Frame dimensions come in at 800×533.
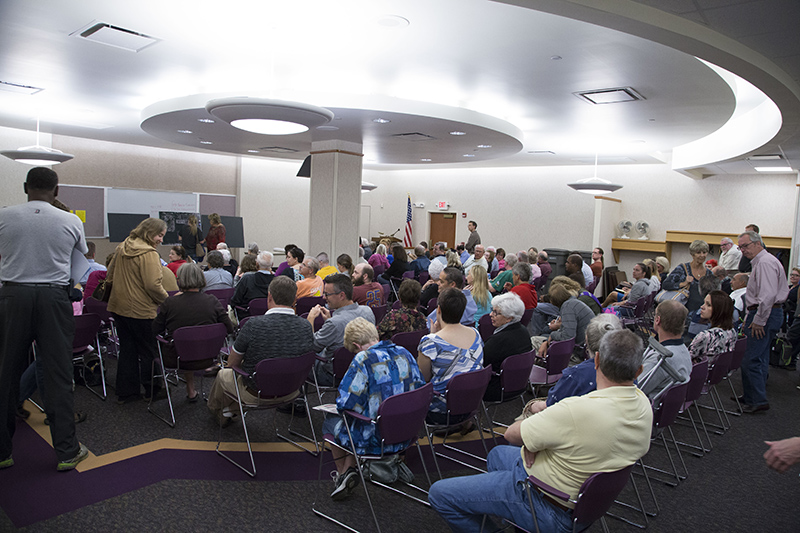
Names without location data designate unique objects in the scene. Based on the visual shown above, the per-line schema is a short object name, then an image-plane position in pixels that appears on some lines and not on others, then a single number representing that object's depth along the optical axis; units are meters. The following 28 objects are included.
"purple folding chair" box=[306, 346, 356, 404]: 3.99
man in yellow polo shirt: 2.17
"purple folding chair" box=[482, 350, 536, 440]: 3.94
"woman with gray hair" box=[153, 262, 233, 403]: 4.41
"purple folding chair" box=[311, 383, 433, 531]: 2.89
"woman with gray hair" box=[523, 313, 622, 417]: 3.11
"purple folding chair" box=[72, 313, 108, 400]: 4.52
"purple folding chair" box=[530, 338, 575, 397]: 4.56
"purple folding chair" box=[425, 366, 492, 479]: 3.38
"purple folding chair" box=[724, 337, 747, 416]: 4.96
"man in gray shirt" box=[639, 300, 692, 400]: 3.66
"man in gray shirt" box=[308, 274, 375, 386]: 4.25
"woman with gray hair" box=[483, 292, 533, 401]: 4.09
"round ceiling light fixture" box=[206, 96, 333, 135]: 5.15
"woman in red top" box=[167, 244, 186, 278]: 7.04
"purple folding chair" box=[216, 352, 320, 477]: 3.46
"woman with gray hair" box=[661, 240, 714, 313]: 6.77
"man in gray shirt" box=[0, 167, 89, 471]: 3.15
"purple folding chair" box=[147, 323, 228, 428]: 4.16
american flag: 17.66
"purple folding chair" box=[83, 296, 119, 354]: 5.13
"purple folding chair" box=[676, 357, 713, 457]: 4.01
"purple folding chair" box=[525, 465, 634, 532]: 2.15
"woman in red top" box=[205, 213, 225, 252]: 11.72
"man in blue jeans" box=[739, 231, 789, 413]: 5.41
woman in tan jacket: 4.56
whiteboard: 13.39
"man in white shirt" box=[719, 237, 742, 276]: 9.17
